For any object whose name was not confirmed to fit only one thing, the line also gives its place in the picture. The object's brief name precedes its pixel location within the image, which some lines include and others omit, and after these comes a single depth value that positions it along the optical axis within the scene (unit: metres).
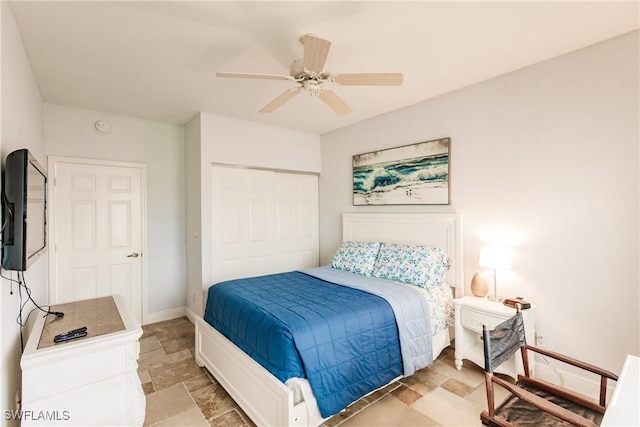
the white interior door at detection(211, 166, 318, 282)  3.74
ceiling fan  1.74
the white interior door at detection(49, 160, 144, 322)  3.29
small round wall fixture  3.44
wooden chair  1.38
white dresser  1.44
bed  1.83
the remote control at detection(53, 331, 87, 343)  1.59
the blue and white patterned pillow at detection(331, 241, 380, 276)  3.38
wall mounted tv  1.41
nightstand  2.40
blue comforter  1.86
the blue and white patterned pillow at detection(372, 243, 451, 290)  2.89
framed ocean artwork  3.18
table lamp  2.53
